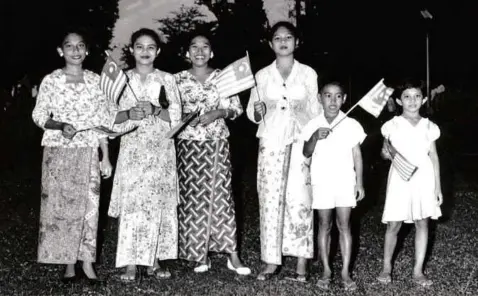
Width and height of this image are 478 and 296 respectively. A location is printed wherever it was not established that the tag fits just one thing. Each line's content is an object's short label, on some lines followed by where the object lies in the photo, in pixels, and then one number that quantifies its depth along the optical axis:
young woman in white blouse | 5.84
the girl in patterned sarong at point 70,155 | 5.70
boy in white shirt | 5.54
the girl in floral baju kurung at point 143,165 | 5.82
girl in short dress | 5.59
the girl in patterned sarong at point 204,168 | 6.03
